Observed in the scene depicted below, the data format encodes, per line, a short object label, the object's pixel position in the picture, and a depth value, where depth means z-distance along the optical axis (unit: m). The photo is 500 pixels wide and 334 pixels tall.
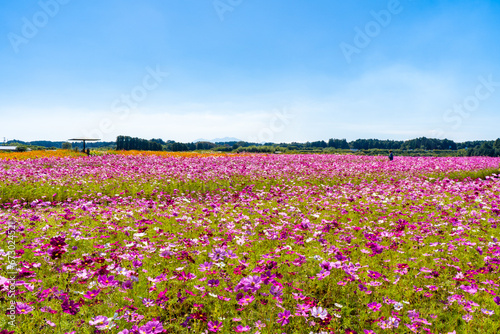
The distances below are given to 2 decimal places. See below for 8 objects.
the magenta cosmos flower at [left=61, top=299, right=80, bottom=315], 2.67
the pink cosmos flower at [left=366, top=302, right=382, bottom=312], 3.02
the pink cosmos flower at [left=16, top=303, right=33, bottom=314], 2.86
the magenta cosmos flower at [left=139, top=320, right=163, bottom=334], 2.33
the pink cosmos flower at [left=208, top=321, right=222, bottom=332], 2.58
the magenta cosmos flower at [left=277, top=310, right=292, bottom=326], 2.65
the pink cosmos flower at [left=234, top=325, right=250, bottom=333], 2.52
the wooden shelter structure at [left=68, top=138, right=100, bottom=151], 31.50
